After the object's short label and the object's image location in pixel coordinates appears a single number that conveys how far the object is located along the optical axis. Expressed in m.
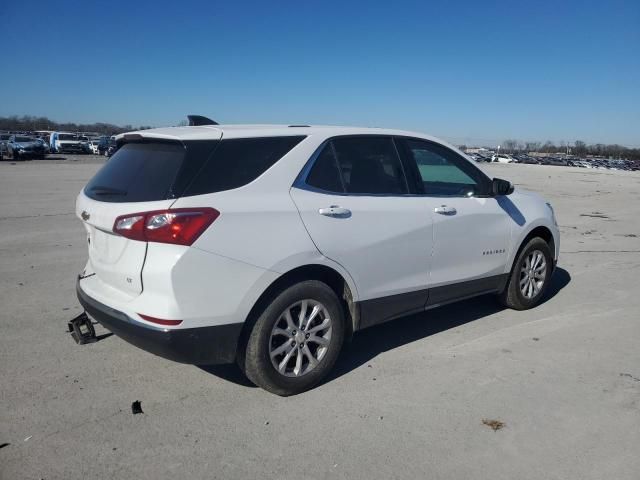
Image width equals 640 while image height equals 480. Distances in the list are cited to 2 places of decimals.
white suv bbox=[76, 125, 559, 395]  3.10
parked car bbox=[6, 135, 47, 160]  34.50
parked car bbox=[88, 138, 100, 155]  50.08
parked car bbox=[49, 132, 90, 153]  45.97
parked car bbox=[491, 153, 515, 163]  87.75
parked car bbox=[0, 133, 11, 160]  34.81
